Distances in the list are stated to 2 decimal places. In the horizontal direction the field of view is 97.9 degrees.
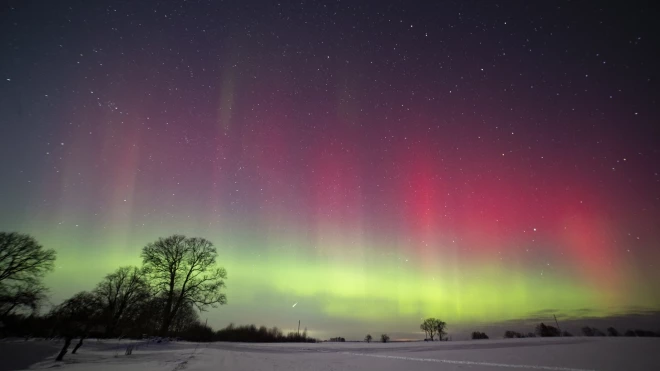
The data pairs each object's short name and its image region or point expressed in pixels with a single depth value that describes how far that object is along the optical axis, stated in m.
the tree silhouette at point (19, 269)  34.16
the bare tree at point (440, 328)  144.12
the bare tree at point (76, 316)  21.44
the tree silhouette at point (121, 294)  41.94
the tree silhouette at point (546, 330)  105.50
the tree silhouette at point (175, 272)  40.47
